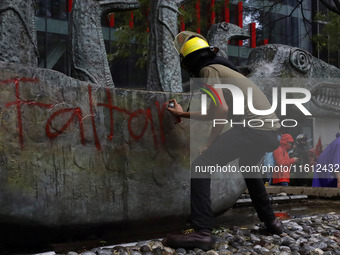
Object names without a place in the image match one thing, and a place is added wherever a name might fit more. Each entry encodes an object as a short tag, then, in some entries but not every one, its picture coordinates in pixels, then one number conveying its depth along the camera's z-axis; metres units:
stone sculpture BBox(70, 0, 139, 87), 5.62
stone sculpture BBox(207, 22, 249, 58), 8.20
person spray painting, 4.15
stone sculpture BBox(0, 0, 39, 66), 4.90
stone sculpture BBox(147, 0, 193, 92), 6.59
